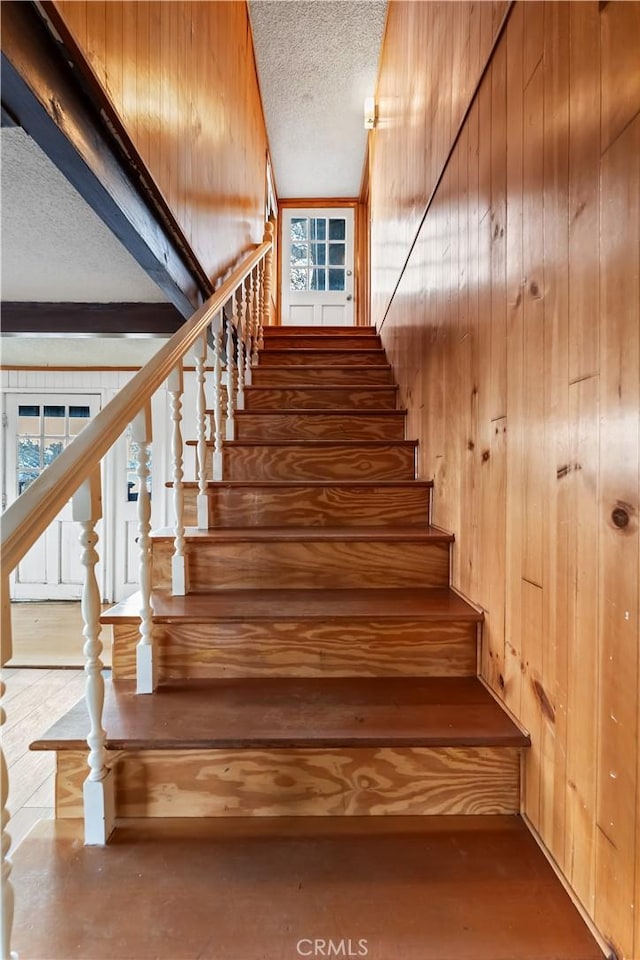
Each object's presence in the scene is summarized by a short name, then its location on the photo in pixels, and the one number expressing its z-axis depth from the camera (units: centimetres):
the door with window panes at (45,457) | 426
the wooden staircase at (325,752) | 82
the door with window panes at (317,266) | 544
